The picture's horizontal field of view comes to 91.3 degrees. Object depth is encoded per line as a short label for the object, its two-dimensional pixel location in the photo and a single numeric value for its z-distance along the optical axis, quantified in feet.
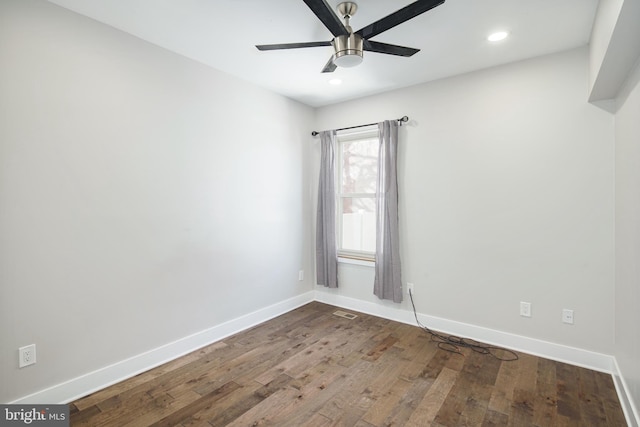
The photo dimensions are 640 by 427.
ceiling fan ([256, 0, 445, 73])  5.35
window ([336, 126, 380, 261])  12.63
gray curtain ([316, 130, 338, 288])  13.08
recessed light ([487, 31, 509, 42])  7.68
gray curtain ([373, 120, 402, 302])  11.32
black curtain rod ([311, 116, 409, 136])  11.18
